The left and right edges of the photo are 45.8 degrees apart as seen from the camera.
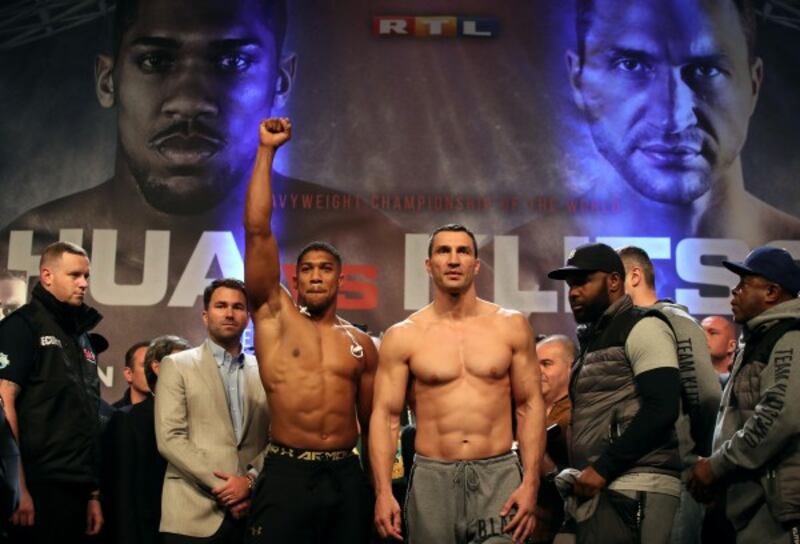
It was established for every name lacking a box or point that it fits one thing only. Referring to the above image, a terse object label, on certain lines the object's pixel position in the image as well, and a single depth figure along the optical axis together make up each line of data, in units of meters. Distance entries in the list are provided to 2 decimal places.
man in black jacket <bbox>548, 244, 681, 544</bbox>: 3.21
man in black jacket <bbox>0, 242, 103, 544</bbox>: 3.82
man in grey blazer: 3.75
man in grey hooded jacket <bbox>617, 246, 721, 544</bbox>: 3.69
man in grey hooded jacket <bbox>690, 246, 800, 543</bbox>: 3.19
